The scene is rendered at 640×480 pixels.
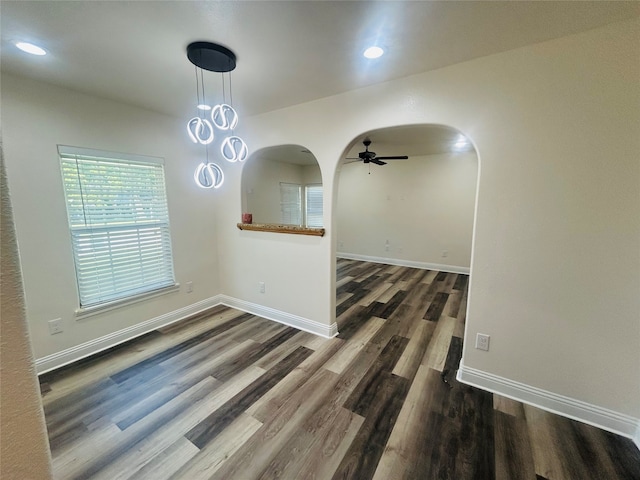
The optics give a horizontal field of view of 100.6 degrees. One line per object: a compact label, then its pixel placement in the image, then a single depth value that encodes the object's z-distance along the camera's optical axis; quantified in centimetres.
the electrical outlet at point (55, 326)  240
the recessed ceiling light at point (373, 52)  183
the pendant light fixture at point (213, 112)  180
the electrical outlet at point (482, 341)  215
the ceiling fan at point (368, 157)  430
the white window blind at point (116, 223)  251
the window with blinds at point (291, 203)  632
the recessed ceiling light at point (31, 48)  172
